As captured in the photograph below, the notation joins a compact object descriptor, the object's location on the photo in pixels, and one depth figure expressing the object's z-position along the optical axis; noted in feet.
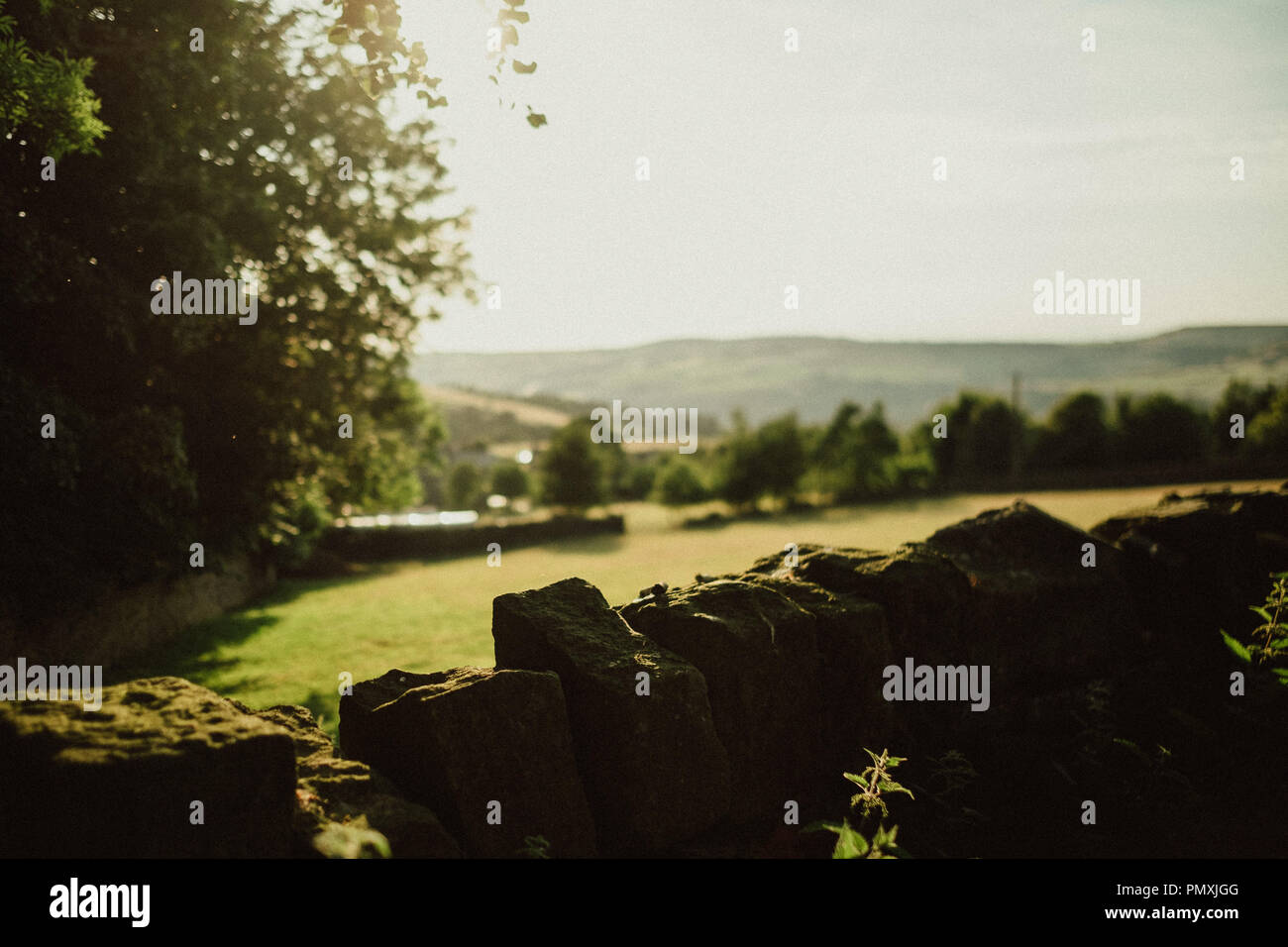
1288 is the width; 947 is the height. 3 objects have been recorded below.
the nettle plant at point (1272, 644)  15.64
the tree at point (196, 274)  30.81
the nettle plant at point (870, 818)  10.77
